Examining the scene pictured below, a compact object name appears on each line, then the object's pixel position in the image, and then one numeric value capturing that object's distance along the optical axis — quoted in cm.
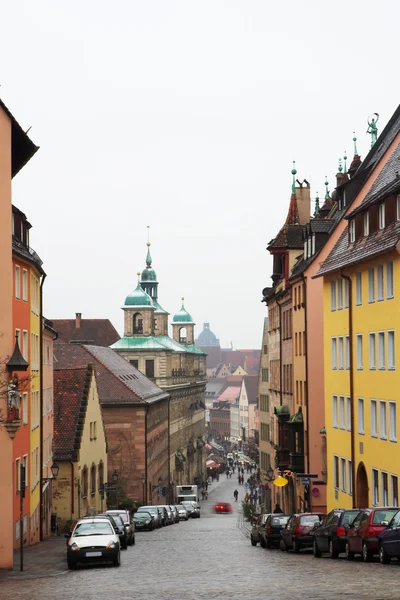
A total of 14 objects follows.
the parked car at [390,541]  2820
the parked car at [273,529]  4534
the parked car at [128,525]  4878
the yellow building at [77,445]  6731
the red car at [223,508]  11788
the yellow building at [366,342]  4275
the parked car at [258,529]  4781
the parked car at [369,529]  3066
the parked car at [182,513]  9269
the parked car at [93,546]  3466
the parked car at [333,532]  3394
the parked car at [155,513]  7019
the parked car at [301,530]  3997
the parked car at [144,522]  6819
